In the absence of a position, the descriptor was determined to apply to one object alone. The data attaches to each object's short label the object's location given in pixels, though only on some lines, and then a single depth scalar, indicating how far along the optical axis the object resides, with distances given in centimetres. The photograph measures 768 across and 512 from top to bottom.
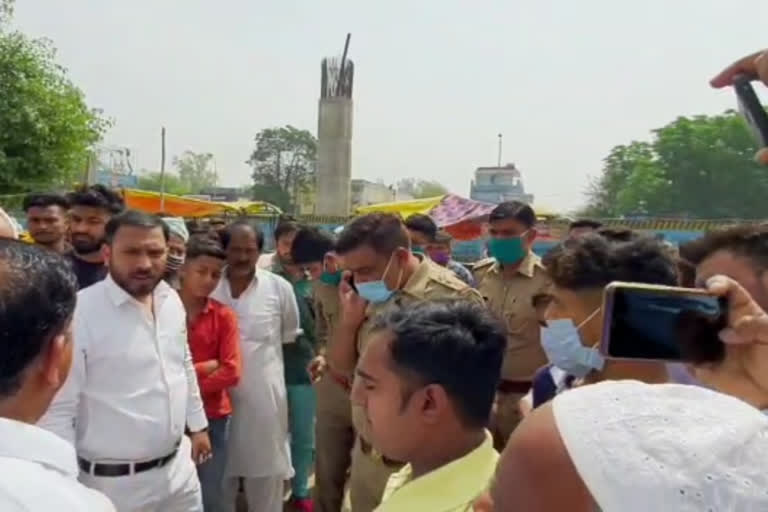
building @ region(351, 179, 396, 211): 6894
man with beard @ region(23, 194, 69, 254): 403
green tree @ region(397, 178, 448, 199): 8925
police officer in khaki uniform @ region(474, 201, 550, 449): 377
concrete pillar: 2678
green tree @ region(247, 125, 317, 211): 5581
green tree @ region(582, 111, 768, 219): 3769
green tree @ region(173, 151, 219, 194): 9244
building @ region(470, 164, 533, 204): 6794
